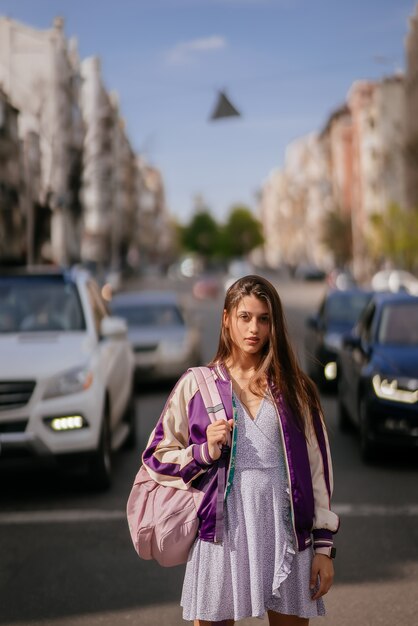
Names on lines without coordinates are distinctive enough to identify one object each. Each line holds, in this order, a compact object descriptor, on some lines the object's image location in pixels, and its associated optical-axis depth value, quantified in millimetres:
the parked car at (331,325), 16797
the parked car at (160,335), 17797
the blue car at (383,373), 10016
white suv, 8789
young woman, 3434
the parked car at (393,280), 48522
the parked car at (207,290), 73875
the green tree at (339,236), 103938
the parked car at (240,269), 93562
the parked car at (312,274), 95875
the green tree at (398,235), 66125
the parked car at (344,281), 54125
